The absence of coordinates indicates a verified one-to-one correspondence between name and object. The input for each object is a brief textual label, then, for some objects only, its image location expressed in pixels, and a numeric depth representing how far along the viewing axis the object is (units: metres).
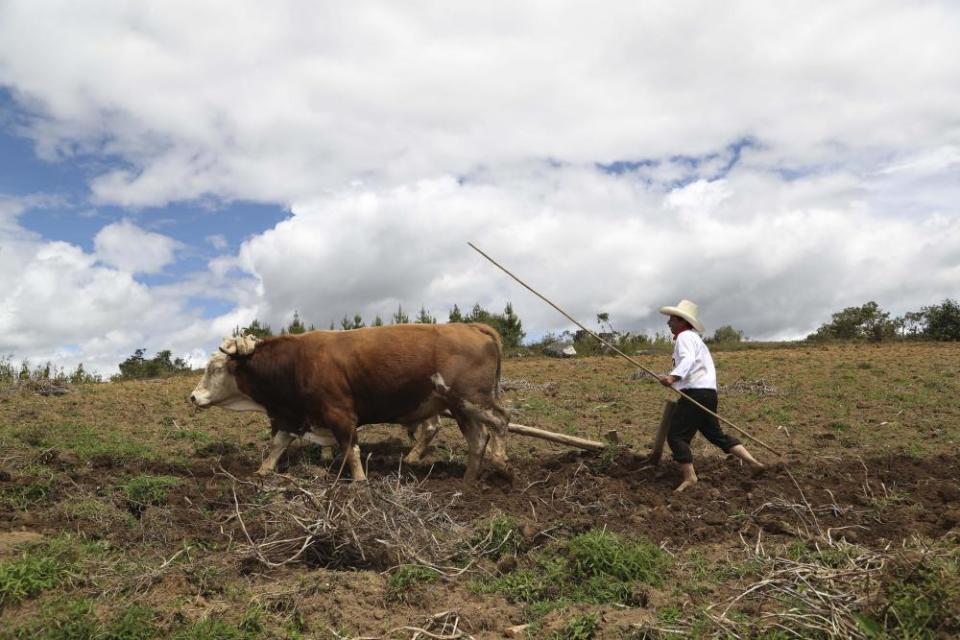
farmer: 8.06
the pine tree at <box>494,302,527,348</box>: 29.50
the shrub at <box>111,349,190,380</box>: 24.81
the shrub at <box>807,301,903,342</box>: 29.72
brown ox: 8.70
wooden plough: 8.83
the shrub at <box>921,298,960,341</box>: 29.02
